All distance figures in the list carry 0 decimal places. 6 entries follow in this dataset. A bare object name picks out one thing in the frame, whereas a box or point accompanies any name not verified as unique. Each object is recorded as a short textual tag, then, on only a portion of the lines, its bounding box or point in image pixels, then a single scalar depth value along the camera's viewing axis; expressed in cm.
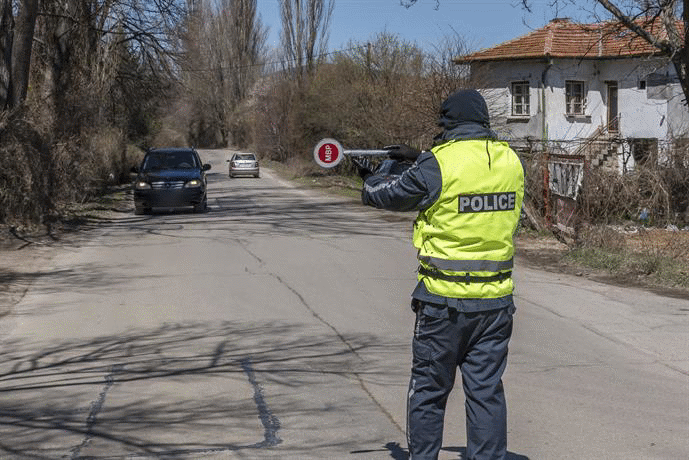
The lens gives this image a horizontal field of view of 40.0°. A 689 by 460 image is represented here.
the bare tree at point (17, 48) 1933
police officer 445
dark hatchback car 2430
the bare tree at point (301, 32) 5488
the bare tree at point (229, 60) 7794
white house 3600
